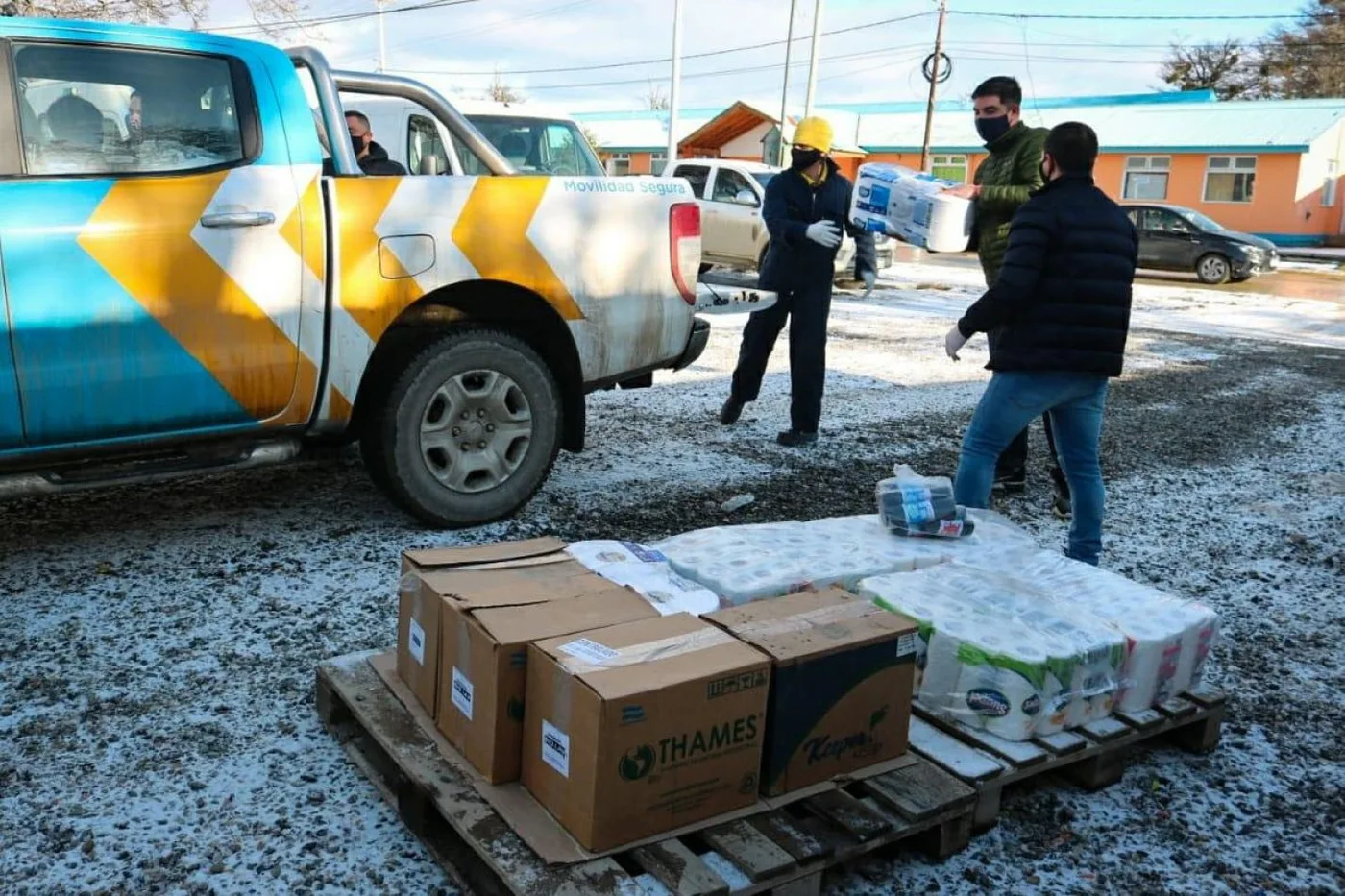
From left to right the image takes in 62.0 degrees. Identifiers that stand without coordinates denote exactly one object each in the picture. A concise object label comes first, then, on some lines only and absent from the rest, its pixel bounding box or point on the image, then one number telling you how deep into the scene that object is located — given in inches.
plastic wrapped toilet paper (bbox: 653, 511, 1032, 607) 124.3
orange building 1398.9
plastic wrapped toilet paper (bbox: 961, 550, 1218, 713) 122.4
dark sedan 863.1
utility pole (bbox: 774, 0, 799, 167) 1364.4
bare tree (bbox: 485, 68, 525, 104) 2326.5
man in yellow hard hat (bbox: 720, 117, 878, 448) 254.8
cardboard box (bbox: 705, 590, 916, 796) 100.0
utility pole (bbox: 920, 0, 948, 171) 1330.0
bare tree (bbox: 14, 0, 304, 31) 552.7
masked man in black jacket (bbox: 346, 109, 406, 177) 253.9
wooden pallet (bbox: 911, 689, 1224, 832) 107.6
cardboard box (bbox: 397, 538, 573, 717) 111.5
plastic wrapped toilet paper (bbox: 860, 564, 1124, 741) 112.6
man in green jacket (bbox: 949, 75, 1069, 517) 203.9
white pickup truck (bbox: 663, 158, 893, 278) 666.2
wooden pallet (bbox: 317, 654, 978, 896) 88.0
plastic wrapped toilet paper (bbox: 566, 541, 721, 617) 117.7
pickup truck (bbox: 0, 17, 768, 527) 145.9
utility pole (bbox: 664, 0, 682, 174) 1159.2
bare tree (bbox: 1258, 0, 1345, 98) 1936.5
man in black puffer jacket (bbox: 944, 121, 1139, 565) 157.2
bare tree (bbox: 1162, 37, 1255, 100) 2143.2
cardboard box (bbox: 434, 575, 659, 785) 98.5
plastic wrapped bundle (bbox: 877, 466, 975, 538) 146.0
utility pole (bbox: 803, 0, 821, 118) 1191.6
